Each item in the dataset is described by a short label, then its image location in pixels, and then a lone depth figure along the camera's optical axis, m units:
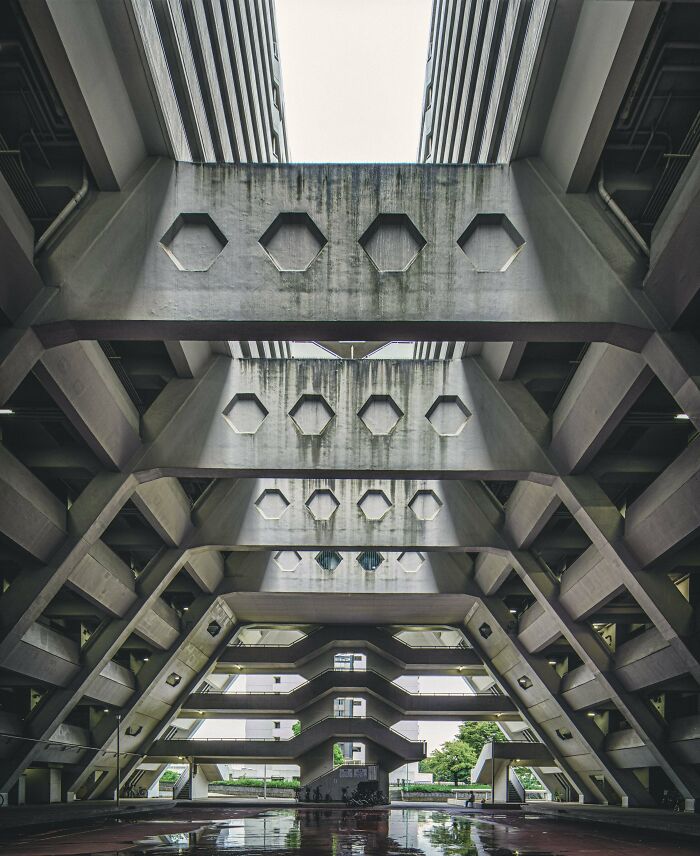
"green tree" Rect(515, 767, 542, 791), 134.05
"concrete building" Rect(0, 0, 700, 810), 14.14
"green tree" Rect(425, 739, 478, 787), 91.19
